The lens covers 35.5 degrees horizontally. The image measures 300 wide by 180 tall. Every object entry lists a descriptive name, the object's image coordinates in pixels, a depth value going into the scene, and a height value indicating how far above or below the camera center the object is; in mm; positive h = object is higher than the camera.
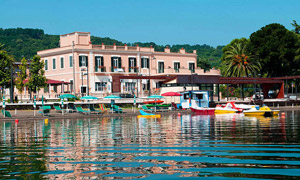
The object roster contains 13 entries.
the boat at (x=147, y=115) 50825 -2302
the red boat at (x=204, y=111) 58834 -2188
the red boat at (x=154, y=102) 67812 -1127
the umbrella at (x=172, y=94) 66562 +1
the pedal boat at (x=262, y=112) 49938 -2052
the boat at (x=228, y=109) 58038 -1996
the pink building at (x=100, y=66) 79812 +5034
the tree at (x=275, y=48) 92462 +8861
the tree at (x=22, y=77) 69375 +2791
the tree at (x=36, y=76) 68938 +2857
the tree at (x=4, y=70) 67125 +3817
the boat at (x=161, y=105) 61059 -1437
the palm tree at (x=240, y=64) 94938 +5997
